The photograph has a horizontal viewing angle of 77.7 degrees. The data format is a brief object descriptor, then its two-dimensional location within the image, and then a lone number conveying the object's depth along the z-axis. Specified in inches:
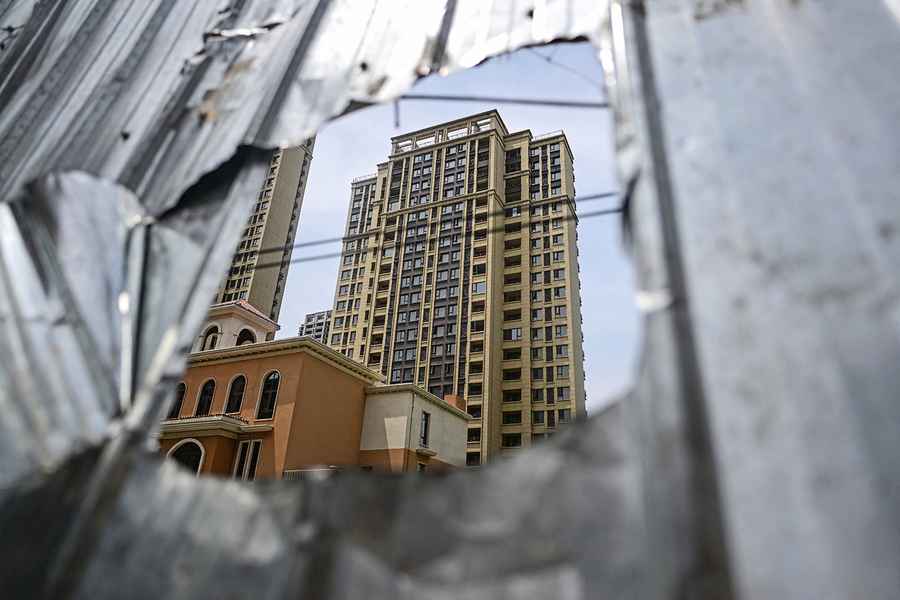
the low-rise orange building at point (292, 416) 622.5
